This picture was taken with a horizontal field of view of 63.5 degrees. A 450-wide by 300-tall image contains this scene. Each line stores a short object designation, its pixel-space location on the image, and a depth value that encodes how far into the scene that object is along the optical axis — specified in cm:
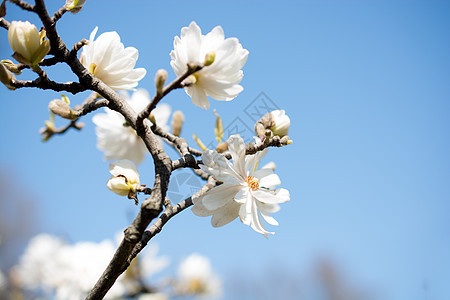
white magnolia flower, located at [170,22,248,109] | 74
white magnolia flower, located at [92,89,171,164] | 133
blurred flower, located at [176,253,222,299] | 245
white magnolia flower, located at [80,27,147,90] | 88
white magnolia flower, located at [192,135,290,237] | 79
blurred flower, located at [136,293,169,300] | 204
